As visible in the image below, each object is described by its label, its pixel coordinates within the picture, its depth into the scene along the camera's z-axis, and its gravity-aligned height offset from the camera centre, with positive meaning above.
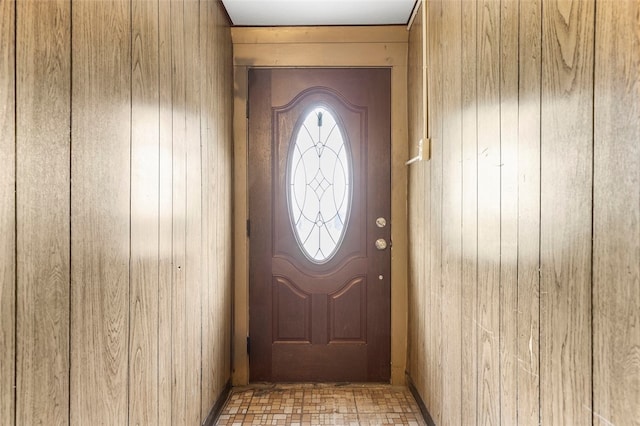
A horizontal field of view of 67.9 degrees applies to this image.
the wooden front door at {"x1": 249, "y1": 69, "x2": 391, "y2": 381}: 3.23 -0.08
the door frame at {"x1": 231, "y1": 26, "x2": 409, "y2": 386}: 3.22 +1.00
